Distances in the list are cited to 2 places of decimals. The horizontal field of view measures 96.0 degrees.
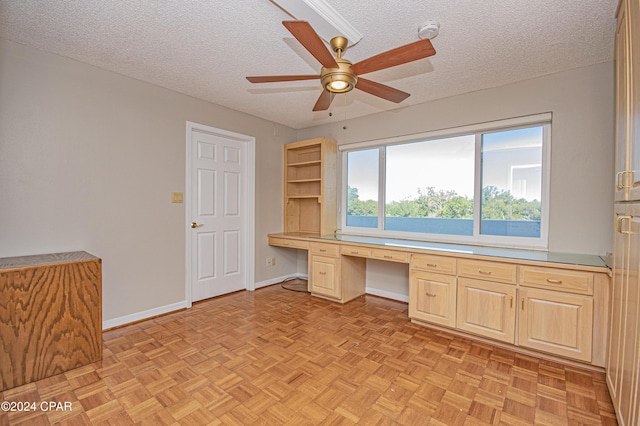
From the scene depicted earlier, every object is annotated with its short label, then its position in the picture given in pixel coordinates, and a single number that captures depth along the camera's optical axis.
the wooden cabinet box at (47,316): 1.91
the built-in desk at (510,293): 2.14
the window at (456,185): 2.88
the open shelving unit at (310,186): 4.13
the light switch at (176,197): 3.25
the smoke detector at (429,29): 1.95
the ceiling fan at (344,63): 1.54
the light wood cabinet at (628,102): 1.40
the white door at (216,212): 3.53
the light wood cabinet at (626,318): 1.34
